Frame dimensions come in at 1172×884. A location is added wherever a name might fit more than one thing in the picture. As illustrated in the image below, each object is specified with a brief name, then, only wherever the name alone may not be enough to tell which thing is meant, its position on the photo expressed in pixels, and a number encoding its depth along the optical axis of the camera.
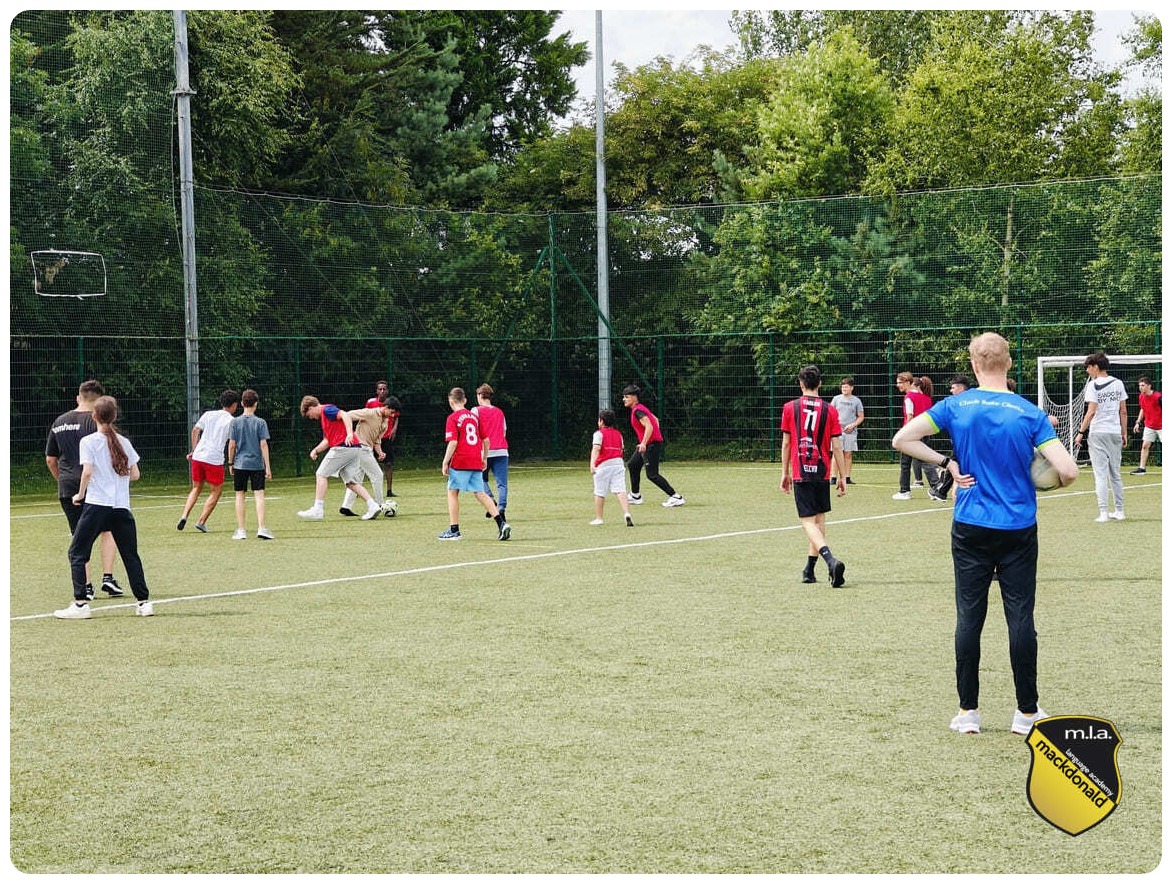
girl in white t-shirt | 10.18
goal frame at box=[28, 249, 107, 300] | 24.93
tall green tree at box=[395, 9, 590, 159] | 43.22
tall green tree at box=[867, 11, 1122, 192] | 36.50
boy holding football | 6.65
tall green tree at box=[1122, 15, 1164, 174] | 35.03
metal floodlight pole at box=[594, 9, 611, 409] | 31.84
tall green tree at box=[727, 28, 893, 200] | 38.16
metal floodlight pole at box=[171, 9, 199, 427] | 26.22
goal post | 29.20
